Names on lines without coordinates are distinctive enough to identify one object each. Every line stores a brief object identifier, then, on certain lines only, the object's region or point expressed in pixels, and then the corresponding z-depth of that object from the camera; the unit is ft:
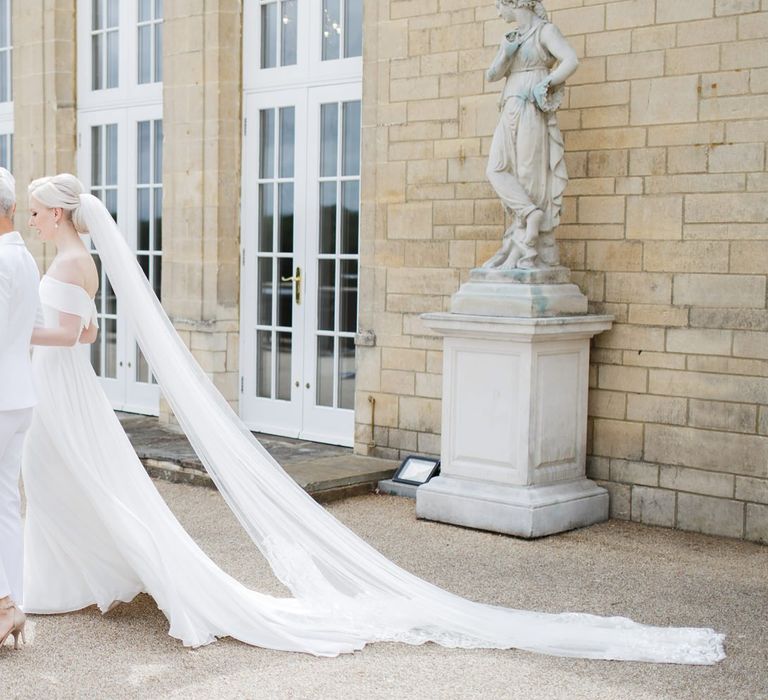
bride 13.57
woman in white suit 12.65
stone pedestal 19.44
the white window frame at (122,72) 29.94
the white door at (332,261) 25.55
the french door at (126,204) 29.99
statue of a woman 19.85
